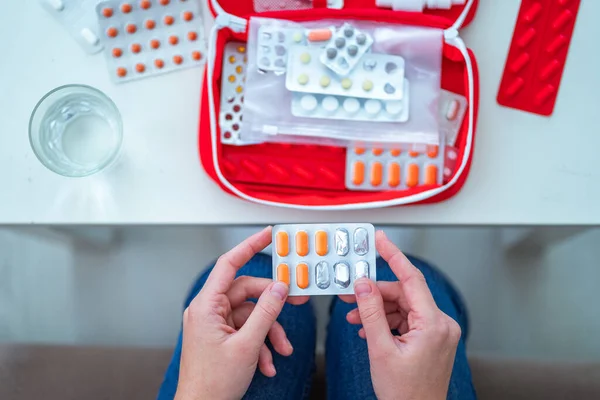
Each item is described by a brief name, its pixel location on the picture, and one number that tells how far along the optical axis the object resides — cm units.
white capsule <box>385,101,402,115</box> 53
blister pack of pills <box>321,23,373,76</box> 53
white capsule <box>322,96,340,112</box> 53
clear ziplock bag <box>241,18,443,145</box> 53
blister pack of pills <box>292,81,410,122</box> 53
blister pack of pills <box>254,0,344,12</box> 56
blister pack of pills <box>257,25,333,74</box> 54
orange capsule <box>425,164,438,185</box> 54
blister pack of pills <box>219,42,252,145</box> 55
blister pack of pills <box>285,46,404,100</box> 53
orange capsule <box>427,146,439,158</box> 54
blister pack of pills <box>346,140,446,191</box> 54
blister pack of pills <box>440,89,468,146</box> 55
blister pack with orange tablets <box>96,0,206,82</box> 56
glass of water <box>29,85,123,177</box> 53
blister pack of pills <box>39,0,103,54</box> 56
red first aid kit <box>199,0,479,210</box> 53
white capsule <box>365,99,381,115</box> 53
